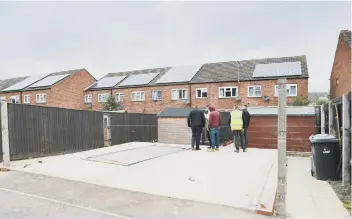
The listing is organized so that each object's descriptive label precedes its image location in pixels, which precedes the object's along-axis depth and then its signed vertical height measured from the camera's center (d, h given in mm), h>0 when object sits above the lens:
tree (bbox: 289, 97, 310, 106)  21750 -398
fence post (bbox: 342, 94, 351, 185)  5930 -1109
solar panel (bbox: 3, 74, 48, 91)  34688 +2752
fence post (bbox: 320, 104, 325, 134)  10506 -973
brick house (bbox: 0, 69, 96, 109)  31266 +1639
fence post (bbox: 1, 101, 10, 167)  7094 -920
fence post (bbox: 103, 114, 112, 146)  12719 -1413
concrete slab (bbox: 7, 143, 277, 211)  4686 -1763
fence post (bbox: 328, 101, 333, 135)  8234 -710
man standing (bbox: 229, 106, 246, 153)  9312 -862
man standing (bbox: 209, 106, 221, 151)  9655 -949
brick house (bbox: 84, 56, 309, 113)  23953 +1467
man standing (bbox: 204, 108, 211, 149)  11023 -771
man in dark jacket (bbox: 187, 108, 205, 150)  9664 -825
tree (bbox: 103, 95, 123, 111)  29594 -367
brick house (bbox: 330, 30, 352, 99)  16984 +2313
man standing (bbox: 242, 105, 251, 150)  9797 -791
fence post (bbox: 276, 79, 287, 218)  3865 -826
